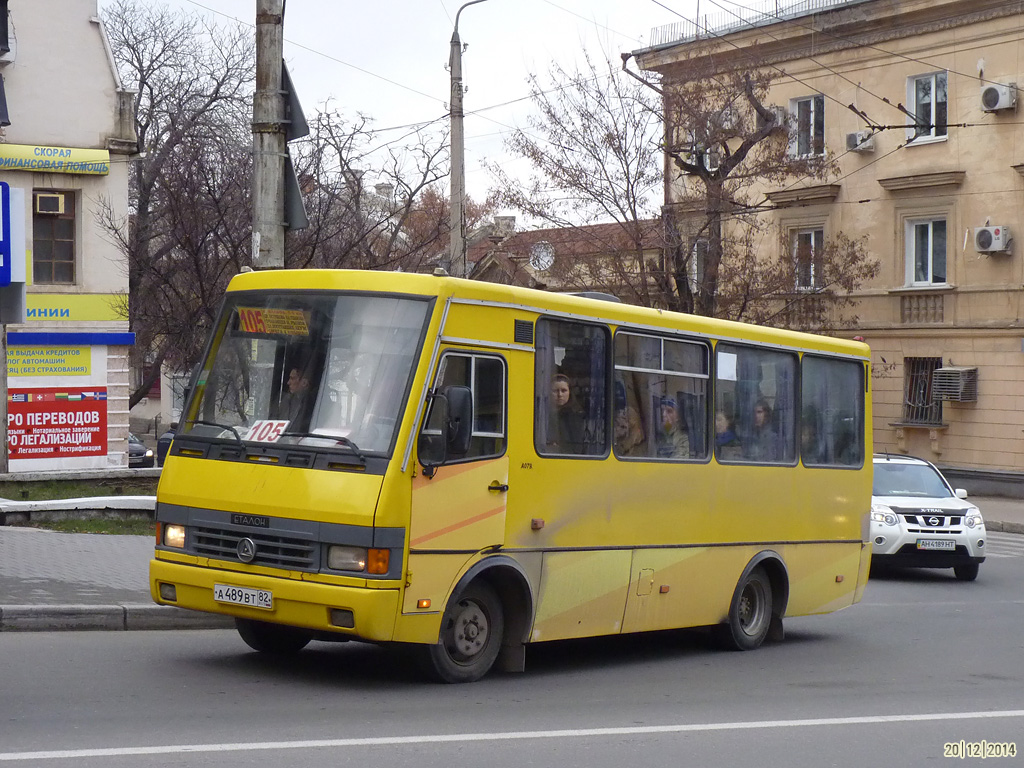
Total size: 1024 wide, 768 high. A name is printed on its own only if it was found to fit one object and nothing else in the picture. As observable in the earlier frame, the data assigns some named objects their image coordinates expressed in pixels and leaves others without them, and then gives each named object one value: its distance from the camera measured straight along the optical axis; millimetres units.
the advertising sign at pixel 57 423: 24609
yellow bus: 7910
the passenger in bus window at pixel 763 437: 11320
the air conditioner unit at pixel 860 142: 33906
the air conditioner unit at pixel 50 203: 24922
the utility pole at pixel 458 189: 19125
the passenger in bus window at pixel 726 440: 10852
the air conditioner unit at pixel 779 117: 31347
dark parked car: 38125
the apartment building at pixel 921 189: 31312
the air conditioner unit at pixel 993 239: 30891
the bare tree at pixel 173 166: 17188
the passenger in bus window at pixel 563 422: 9070
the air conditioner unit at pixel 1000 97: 30719
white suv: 17719
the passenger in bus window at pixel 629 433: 9703
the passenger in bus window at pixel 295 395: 8258
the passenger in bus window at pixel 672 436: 10227
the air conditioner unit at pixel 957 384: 31719
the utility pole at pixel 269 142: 11188
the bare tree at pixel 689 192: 29891
